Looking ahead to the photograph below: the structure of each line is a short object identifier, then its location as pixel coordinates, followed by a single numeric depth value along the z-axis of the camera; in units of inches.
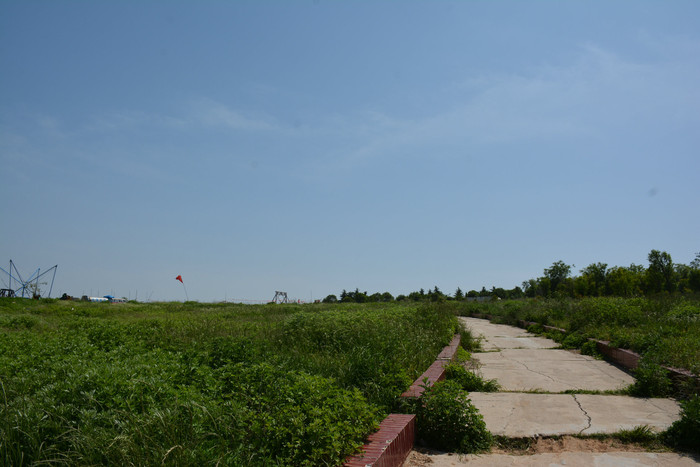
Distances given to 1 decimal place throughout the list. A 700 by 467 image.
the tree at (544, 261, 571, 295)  2469.2
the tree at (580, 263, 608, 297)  1992.0
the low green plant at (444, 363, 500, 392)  248.4
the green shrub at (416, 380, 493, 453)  167.6
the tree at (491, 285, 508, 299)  2824.1
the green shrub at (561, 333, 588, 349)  405.2
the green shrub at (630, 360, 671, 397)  229.6
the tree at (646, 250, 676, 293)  1596.9
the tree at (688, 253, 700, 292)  1684.3
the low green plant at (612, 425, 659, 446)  168.9
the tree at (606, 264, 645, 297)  1635.0
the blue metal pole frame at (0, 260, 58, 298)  1696.4
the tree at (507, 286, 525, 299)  2777.6
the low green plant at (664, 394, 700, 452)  161.3
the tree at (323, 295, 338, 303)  2167.8
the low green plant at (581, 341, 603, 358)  368.5
